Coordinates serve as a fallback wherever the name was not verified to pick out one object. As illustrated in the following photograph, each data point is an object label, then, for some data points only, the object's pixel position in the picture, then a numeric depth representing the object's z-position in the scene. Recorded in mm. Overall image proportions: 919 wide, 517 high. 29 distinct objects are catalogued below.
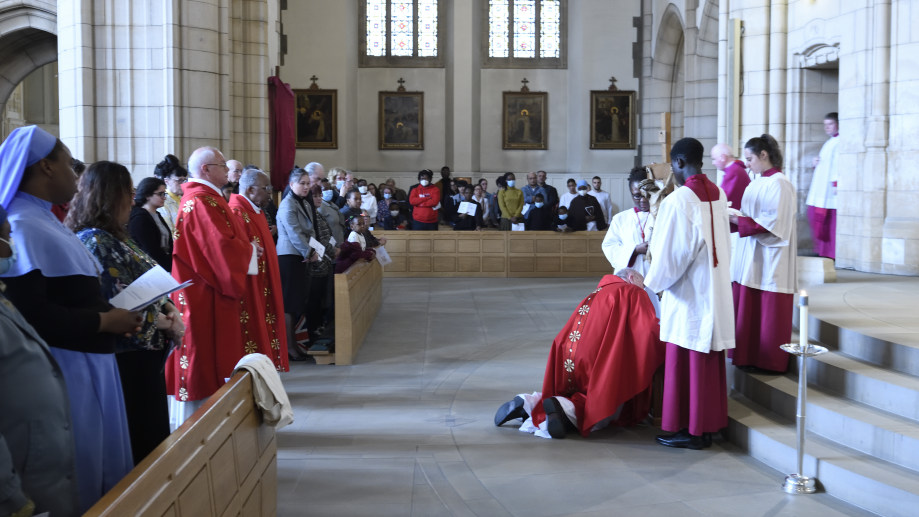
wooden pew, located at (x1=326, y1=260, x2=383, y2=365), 7410
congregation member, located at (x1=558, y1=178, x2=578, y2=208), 15992
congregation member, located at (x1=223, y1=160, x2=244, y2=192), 7500
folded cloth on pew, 3453
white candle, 3931
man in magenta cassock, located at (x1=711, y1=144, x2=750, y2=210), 6258
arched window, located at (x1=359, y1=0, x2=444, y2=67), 20344
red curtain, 12703
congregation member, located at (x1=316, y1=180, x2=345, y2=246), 8586
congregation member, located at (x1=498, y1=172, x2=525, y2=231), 15396
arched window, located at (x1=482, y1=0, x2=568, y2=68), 20594
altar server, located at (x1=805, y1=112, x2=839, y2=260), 9445
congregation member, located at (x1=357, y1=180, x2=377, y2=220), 14000
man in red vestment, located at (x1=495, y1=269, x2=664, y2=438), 5203
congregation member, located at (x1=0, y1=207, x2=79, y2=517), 2084
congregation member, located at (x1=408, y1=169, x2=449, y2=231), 14531
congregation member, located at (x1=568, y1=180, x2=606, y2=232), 14570
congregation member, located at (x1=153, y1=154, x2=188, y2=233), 6410
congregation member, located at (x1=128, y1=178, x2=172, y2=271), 4996
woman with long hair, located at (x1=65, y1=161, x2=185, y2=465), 3391
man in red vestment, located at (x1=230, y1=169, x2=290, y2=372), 5336
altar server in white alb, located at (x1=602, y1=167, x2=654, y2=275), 6508
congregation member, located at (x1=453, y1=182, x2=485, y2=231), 14631
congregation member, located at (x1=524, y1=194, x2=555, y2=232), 14469
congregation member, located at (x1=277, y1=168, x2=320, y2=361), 7312
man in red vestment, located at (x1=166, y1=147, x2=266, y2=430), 4727
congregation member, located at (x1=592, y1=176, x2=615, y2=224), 16141
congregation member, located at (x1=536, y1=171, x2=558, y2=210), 14865
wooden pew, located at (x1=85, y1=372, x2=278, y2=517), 2227
